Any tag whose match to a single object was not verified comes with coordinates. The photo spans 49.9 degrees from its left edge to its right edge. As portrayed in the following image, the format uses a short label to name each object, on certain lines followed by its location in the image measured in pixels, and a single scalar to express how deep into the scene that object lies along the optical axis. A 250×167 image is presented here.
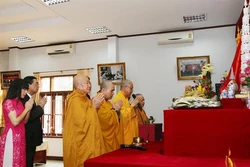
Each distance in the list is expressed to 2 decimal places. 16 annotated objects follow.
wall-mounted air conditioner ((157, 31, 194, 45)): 5.45
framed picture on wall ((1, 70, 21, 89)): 6.79
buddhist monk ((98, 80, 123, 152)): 3.12
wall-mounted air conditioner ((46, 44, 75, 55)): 6.36
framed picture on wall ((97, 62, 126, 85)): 5.91
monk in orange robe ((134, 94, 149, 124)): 4.25
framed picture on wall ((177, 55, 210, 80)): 5.49
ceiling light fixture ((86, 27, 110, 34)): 5.50
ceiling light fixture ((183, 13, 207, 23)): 4.81
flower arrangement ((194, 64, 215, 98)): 3.06
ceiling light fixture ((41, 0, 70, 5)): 4.10
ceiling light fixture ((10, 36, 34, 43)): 6.10
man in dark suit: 3.03
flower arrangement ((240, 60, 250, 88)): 2.11
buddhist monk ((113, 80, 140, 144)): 3.69
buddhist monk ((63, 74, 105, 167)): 2.58
